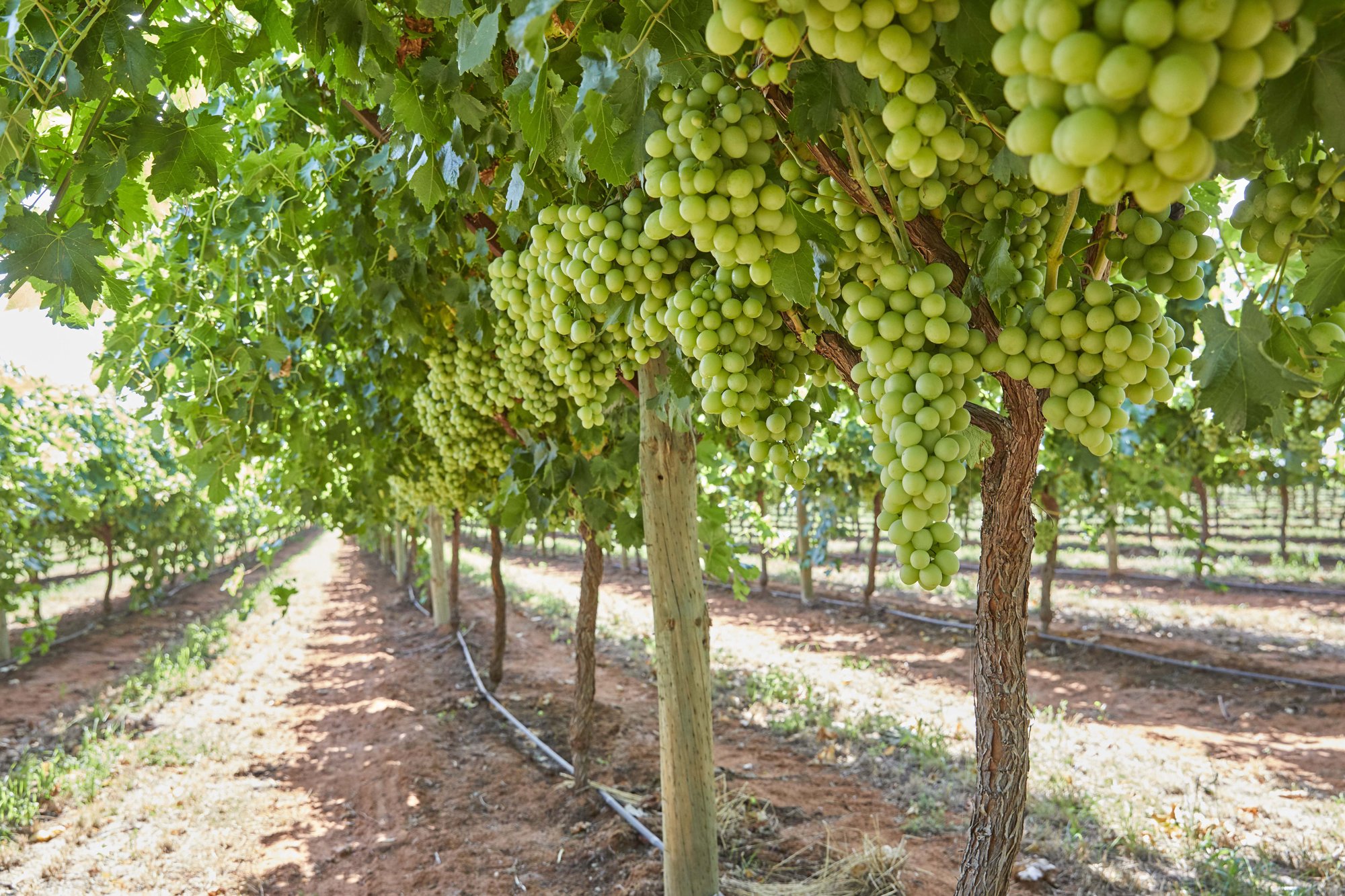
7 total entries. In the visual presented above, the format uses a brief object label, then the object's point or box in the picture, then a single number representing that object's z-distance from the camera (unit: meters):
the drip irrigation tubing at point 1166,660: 8.08
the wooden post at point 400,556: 16.80
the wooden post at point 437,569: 10.23
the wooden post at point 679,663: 2.95
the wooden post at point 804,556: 13.02
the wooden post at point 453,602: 10.43
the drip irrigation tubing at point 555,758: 4.29
